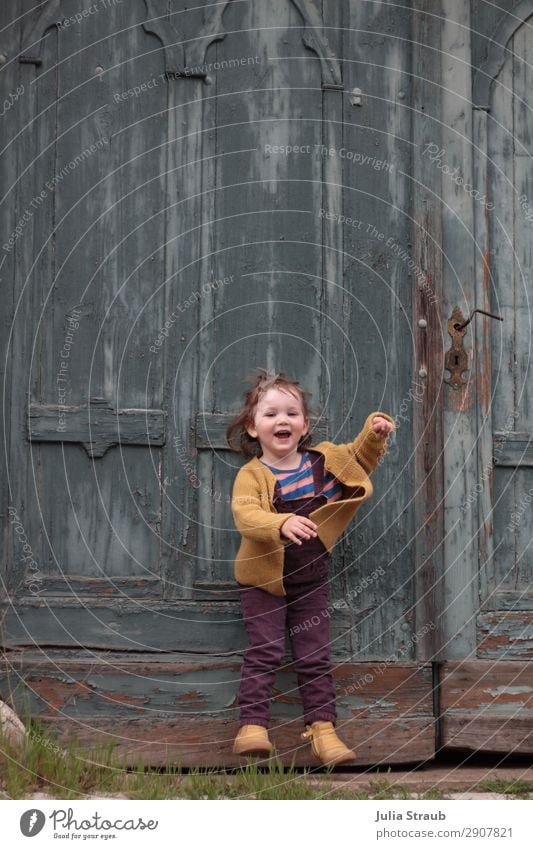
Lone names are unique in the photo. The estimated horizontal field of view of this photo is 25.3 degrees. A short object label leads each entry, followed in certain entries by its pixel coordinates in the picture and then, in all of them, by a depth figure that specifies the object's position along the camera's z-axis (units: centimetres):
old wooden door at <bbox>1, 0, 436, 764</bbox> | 432
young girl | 406
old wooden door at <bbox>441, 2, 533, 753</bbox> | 440
